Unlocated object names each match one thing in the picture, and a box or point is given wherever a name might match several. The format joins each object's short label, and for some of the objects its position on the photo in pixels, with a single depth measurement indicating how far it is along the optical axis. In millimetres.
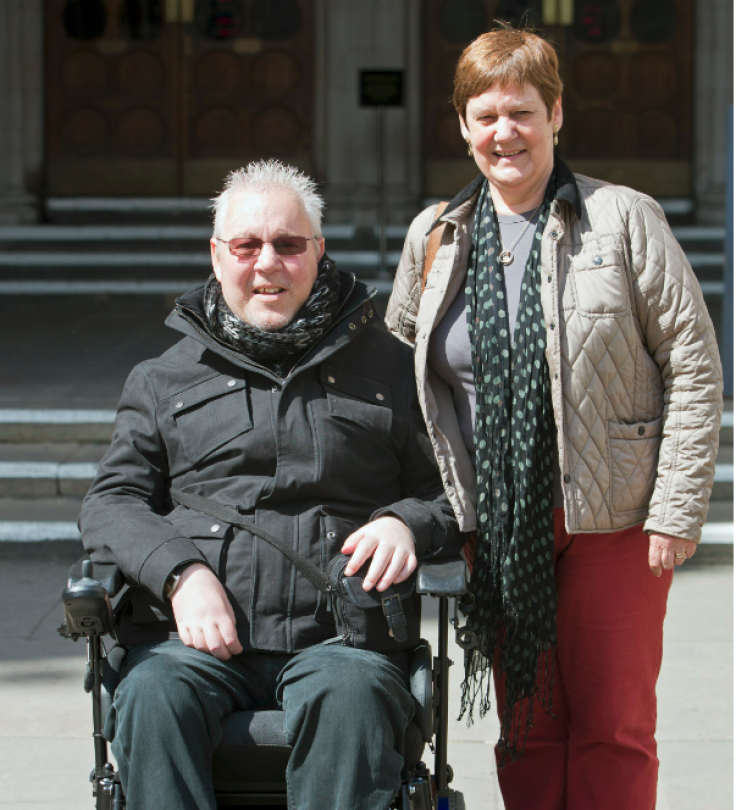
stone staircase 5883
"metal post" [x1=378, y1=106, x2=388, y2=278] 9781
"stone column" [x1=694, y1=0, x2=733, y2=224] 10641
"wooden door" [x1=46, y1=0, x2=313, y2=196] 11219
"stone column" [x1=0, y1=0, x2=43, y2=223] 10898
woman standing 2500
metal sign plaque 9820
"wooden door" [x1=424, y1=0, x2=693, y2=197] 11164
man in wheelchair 2416
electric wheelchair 2428
